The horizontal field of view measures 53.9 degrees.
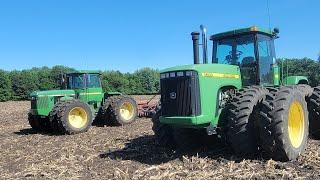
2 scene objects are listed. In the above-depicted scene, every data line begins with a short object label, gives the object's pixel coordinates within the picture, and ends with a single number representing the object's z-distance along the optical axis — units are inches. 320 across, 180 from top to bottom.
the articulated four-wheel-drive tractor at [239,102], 217.3
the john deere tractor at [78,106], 419.8
